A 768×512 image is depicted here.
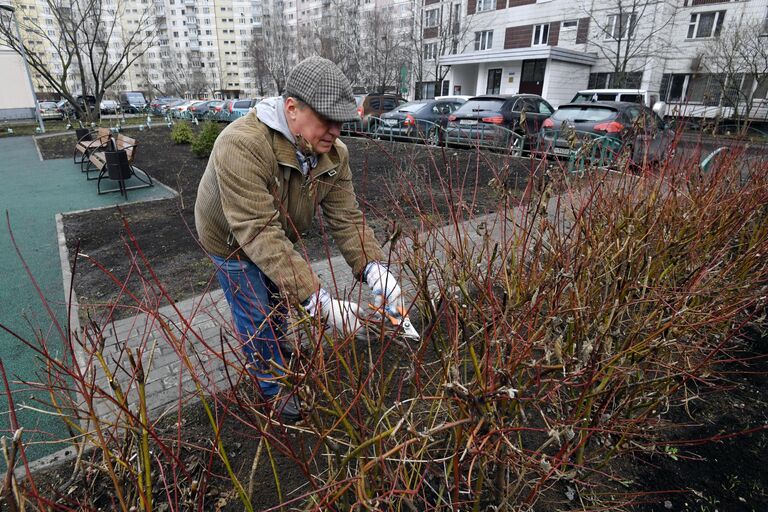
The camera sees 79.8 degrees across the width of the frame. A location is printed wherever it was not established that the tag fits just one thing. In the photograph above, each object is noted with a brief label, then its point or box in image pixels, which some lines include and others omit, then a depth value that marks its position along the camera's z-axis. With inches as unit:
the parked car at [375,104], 626.5
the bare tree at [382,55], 1395.2
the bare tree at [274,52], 1886.7
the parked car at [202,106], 1086.1
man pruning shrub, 72.6
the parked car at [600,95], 595.8
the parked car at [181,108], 997.4
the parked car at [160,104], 1266.1
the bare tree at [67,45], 708.0
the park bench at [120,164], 287.0
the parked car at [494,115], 442.0
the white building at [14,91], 909.2
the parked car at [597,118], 366.3
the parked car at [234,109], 895.2
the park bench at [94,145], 389.9
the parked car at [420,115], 510.4
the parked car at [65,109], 1044.7
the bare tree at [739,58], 822.5
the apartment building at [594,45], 992.2
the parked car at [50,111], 1107.9
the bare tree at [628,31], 1015.6
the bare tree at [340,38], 1454.2
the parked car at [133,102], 1455.8
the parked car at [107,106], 1410.4
